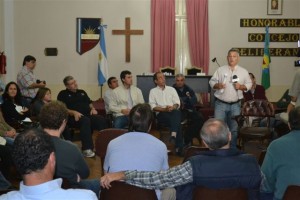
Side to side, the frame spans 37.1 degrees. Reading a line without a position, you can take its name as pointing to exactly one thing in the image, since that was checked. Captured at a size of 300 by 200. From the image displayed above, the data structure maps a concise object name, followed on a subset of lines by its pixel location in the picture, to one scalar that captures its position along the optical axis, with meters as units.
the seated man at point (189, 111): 6.95
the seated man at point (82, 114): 6.40
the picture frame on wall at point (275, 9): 10.41
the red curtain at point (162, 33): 10.34
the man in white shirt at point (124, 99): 6.62
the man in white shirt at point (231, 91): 6.16
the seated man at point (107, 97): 6.83
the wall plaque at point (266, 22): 10.41
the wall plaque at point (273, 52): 10.49
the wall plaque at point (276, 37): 10.46
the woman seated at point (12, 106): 5.95
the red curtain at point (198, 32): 10.36
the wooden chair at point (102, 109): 6.80
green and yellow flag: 10.02
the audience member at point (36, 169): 1.66
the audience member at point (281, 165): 2.76
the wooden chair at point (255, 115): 6.19
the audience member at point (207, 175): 2.42
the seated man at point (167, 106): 6.46
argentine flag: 9.95
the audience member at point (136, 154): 2.83
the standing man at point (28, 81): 7.71
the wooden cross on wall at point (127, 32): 10.40
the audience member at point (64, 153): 2.88
